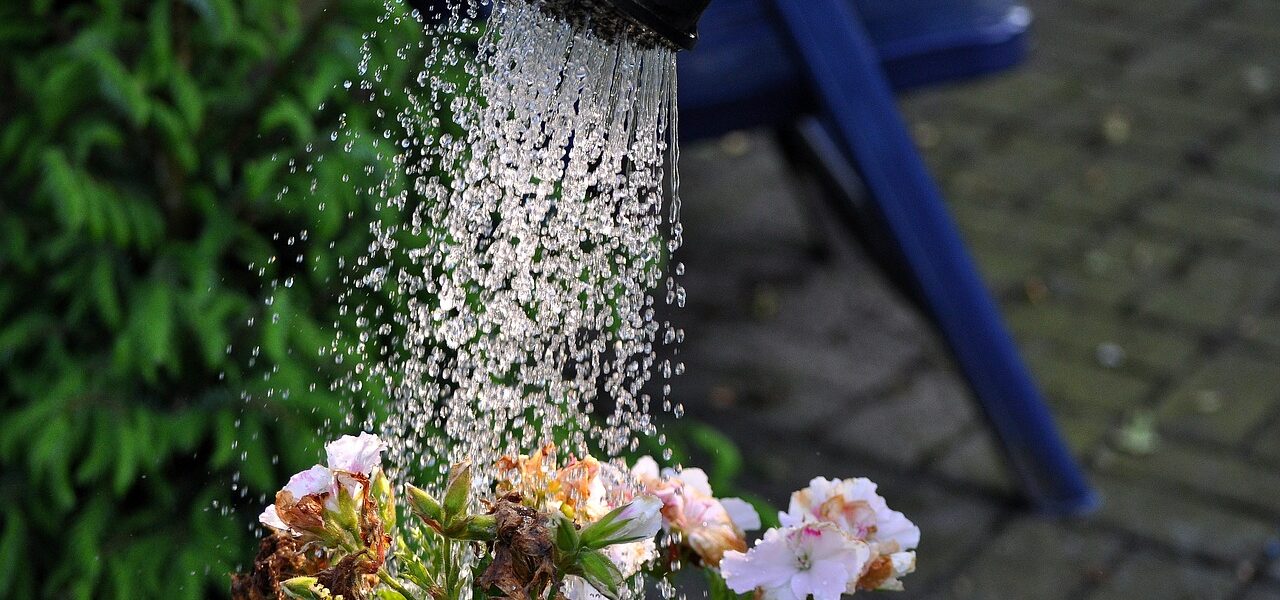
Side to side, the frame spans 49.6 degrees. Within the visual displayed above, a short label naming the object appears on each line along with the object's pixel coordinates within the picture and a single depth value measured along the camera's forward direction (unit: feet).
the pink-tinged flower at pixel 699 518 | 3.70
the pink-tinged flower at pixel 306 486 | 3.34
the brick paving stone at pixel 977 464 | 9.82
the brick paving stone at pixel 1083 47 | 14.93
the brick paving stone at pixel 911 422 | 10.14
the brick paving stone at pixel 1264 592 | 8.58
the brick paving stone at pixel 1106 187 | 12.71
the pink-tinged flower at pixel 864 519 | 3.62
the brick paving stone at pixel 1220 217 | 12.02
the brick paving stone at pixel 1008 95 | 14.39
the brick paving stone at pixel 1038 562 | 8.82
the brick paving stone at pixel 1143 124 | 13.38
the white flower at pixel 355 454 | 3.43
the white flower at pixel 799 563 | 3.42
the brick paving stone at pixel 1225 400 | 10.07
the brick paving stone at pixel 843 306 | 11.51
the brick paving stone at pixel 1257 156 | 12.83
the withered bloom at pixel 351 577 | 3.20
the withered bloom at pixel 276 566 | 3.41
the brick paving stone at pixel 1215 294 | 11.19
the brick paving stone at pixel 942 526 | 9.02
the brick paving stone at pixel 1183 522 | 9.02
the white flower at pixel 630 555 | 3.47
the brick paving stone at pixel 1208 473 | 9.44
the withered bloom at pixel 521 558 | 3.19
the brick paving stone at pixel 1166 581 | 8.68
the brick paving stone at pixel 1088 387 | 10.44
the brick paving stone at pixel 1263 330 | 10.89
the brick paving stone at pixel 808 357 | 10.89
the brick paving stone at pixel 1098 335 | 10.85
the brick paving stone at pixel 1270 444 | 9.79
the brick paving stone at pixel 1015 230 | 12.29
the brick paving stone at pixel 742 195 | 12.81
